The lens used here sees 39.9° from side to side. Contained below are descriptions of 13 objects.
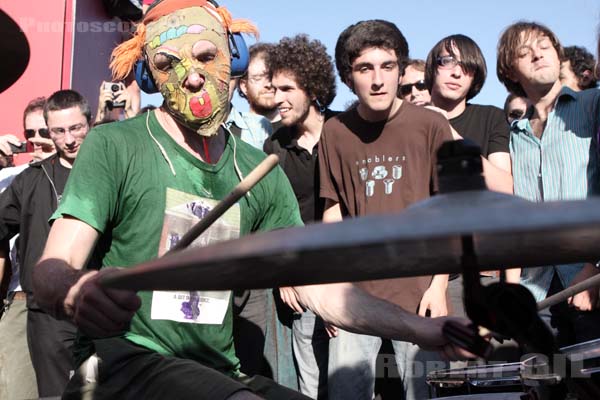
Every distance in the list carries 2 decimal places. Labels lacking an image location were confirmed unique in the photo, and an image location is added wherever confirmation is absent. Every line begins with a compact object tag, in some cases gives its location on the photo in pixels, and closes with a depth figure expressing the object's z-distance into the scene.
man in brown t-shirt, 3.66
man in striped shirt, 3.65
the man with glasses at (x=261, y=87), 5.66
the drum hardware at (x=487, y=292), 1.34
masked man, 2.14
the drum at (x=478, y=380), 2.62
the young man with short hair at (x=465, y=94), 4.18
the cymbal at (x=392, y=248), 0.97
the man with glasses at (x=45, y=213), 4.68
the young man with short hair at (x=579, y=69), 5.12
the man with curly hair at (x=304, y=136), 4.16
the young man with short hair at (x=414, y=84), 5.34
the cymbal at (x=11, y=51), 2.27
